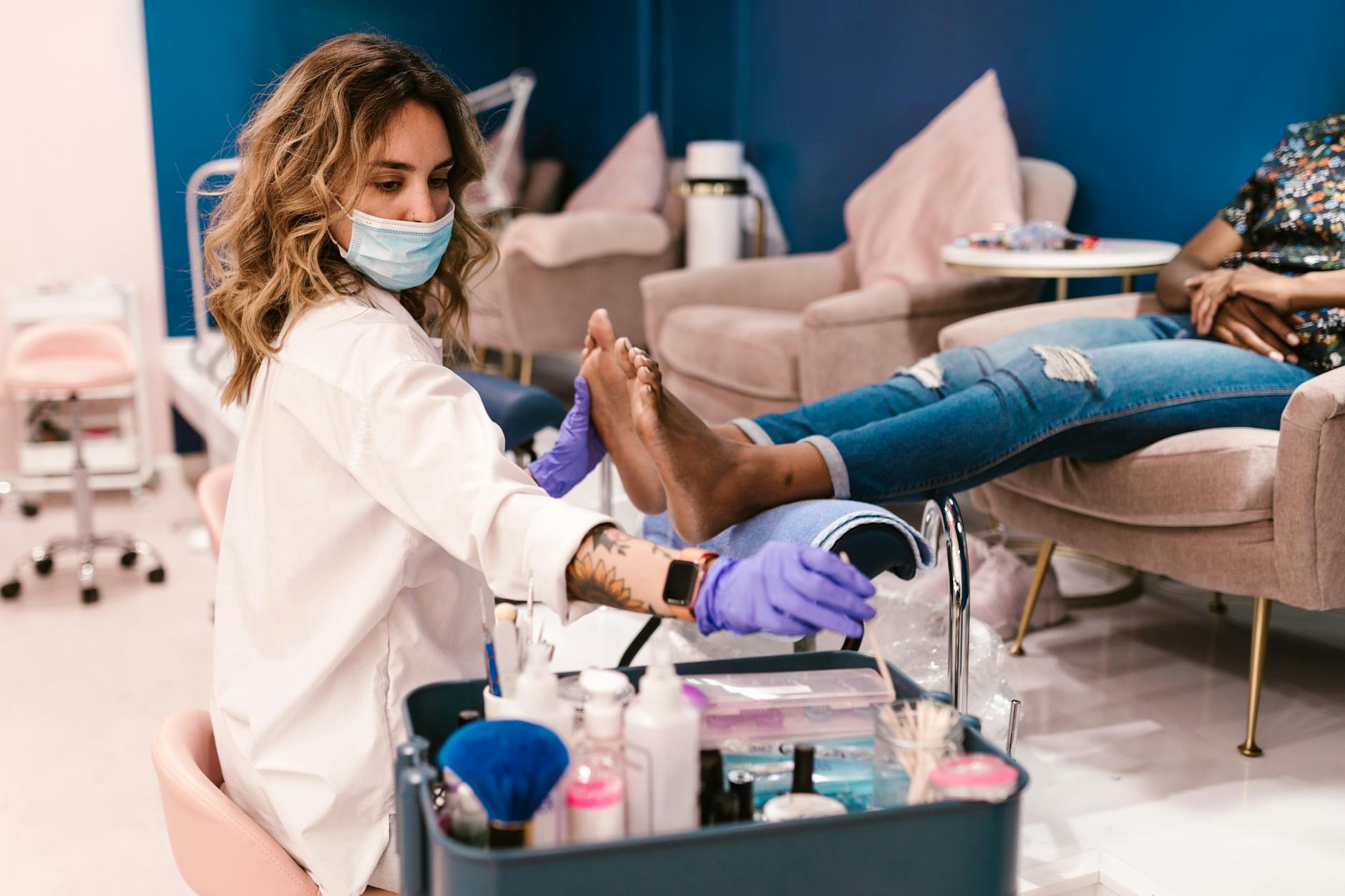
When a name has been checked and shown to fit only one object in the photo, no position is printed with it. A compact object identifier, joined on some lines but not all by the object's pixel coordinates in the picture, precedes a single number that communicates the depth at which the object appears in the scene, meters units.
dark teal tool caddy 0.68
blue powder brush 0.68
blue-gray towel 1.38
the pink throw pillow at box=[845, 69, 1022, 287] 3.24
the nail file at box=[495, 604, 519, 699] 0.82
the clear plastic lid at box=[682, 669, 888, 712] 0.86
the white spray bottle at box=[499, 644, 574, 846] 0.76
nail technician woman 0.86
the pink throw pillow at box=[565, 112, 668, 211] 4.72
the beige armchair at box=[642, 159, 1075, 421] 2.90
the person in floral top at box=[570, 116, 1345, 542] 1.54
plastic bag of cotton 1.80
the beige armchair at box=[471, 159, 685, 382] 4.30
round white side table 2.59
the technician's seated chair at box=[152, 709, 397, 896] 1.04
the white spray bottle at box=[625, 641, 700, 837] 0.73
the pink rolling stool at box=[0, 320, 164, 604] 3.14
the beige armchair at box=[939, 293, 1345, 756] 1.77
